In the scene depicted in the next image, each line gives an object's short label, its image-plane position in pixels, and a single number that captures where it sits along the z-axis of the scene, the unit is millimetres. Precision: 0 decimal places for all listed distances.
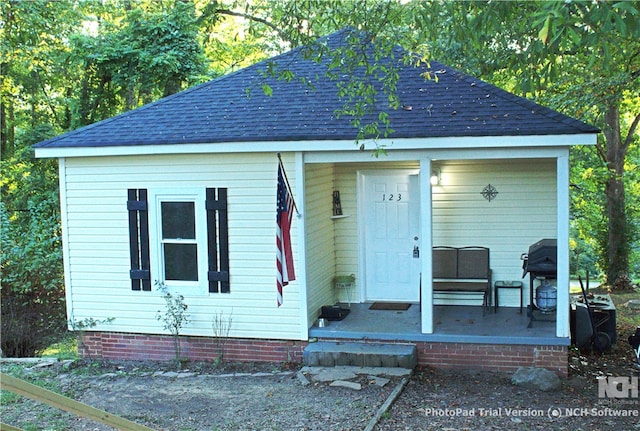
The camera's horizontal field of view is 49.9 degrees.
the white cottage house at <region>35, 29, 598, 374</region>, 8766
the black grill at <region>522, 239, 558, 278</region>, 8969
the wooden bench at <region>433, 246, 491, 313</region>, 10289
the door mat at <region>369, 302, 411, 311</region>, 10438
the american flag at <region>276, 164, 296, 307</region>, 8867
